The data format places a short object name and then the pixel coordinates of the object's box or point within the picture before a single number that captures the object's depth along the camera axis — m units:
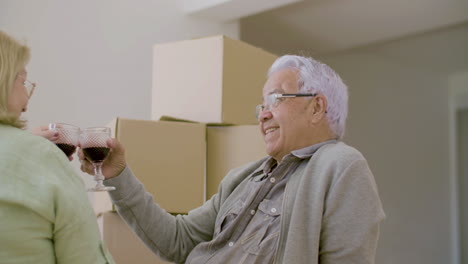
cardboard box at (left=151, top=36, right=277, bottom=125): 2.15
